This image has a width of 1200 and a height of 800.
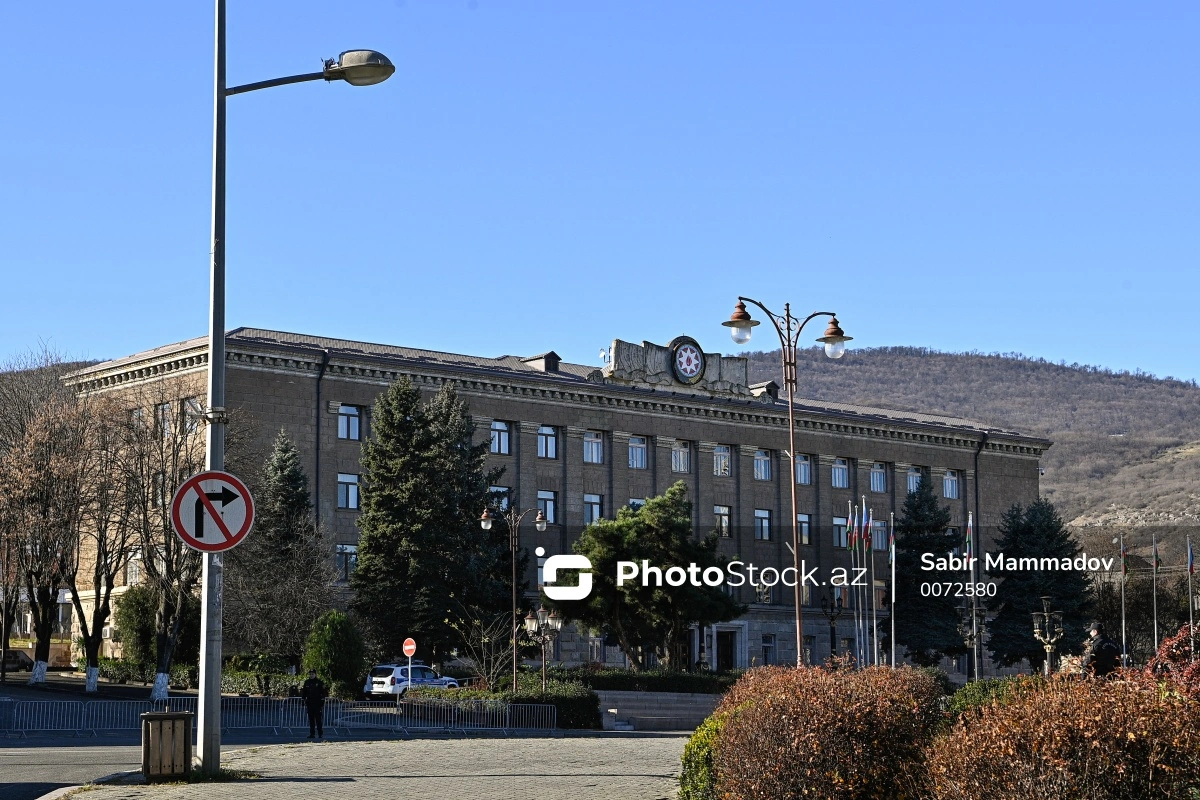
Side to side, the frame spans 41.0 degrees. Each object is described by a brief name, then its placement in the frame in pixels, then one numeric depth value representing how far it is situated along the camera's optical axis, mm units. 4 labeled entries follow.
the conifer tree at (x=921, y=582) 72375
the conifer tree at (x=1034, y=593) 74688
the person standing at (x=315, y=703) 34844
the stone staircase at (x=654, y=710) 49969
